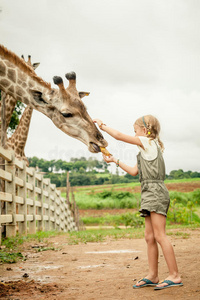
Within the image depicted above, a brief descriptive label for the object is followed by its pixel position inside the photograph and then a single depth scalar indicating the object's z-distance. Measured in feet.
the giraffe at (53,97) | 14.25
